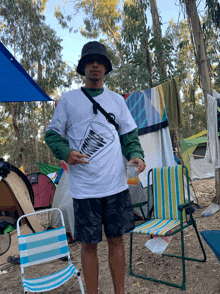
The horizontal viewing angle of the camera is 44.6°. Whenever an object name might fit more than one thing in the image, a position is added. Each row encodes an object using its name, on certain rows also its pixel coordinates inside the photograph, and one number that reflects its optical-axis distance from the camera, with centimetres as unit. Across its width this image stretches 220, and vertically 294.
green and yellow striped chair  257
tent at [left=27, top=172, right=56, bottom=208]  708
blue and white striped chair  208
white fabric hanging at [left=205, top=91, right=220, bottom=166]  398
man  154
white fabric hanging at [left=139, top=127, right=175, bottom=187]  447
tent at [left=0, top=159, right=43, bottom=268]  363
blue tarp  270
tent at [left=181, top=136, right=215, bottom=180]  1063
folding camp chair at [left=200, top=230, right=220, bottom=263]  166
